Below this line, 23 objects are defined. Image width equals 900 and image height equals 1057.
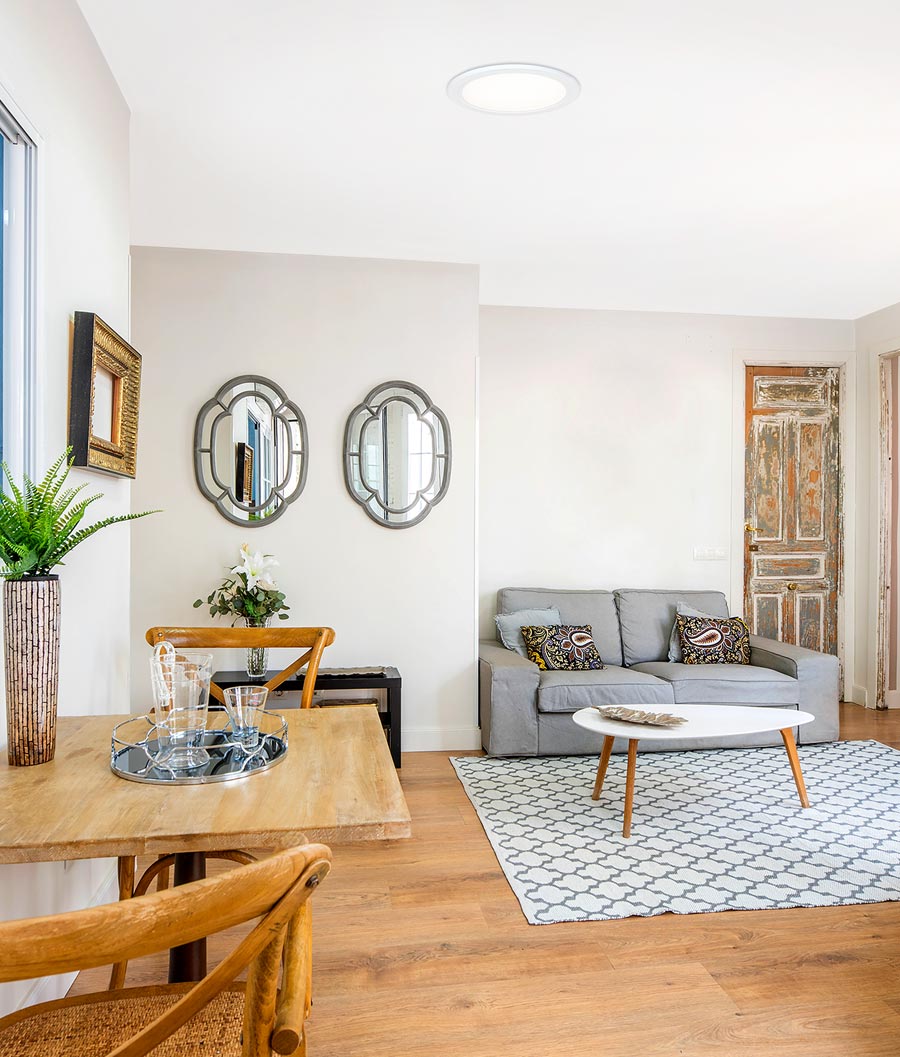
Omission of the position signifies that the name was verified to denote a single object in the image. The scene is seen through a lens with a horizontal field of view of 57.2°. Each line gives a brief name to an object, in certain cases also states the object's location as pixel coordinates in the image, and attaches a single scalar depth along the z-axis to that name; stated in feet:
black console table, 13.25
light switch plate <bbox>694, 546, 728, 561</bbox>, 18.30
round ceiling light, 8.43
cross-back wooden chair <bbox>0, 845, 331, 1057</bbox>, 2.45
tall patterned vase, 5.03
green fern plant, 5.12
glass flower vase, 13.34
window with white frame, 6.06
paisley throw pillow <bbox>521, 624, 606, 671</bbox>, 15.31
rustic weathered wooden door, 18.63
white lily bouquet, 13.43
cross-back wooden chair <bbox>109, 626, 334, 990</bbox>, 8.09
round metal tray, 4.79
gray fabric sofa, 14.14
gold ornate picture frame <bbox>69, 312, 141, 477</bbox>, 7.00
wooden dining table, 3.90
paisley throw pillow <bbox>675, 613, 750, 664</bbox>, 15.90
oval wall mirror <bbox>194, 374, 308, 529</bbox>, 14.14
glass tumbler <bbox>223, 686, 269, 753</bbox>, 5.46
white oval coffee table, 10.91
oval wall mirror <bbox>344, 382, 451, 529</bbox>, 14.55
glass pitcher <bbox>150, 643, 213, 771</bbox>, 5.40
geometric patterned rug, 9.04
